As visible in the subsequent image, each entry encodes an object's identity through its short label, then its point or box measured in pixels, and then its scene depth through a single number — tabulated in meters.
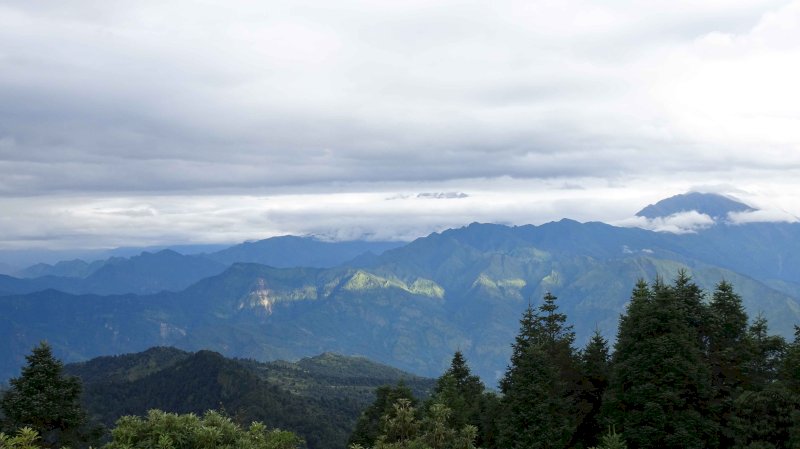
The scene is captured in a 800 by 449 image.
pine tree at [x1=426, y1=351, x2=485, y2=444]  74.66
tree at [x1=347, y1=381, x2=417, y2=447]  82.00
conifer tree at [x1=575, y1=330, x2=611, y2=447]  61.19
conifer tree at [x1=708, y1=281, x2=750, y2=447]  54.22
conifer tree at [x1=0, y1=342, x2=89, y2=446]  63.12
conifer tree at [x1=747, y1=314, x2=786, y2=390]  57.66
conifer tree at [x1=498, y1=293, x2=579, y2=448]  55.28
